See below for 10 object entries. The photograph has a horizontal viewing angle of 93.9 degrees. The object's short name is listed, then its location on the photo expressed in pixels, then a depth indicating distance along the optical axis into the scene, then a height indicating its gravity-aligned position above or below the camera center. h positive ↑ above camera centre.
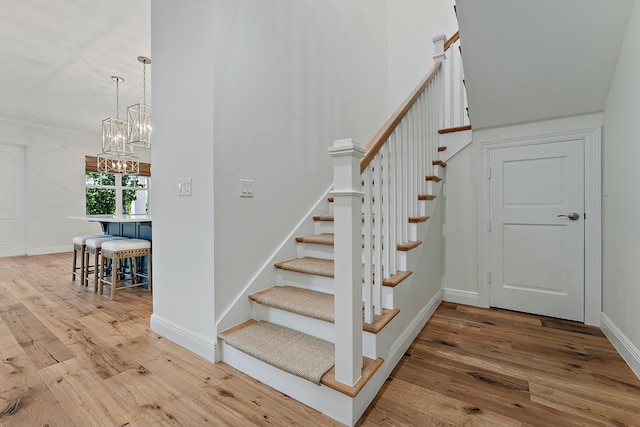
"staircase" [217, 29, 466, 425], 1.35 -0.48
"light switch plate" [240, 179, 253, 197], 2.05 +0.17
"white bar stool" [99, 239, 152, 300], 3.10 -0.42
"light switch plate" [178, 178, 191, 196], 2.00 +0.17
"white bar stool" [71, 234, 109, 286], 3.64 -0.47
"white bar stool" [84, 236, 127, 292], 3.39 -0.42
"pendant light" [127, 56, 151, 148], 3.72 +1.10
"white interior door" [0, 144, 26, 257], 5.72 +0.23
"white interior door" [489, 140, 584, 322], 2.48 -0.15
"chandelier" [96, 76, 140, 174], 4.14 +1.05
